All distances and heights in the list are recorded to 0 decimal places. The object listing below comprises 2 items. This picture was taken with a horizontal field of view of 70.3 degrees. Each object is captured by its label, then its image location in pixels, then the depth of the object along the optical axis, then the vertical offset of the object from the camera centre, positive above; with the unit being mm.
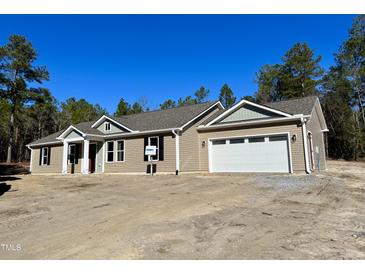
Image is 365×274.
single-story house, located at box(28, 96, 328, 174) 13234 +1200
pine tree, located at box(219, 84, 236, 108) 43219 +10717
